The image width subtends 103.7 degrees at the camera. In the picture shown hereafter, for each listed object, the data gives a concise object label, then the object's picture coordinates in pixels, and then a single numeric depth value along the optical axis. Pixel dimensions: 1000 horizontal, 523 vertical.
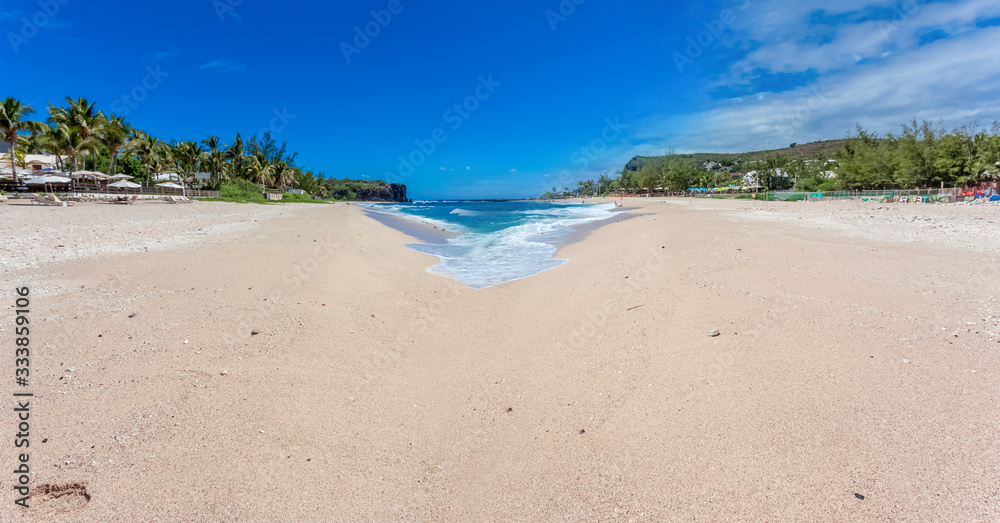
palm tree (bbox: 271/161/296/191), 71.31
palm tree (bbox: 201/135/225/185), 55.06
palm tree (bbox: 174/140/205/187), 52.25
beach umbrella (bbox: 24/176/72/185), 29.64
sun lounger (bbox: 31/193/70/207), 21.88
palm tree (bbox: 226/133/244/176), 59.98
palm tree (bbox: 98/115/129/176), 36.75
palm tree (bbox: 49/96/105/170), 34.34
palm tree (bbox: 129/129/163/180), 44.16
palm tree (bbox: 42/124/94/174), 32.47
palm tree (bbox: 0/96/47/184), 29.47
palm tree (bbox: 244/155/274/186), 61.66
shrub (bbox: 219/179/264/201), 45.50
